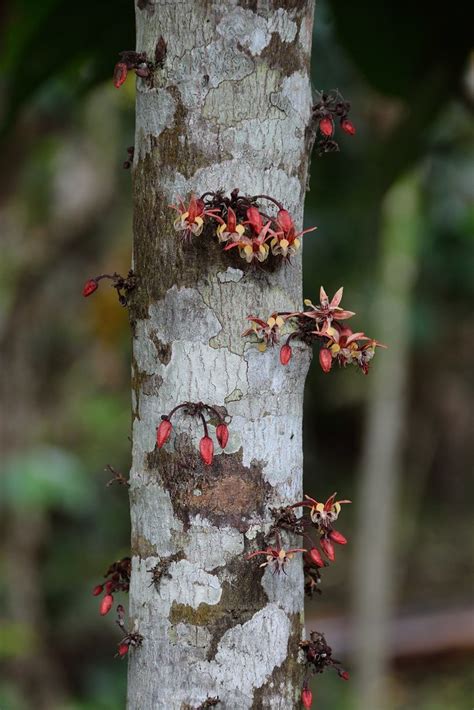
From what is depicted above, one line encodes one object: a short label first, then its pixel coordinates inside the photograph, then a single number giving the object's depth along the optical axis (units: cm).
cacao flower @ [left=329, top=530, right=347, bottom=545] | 128
